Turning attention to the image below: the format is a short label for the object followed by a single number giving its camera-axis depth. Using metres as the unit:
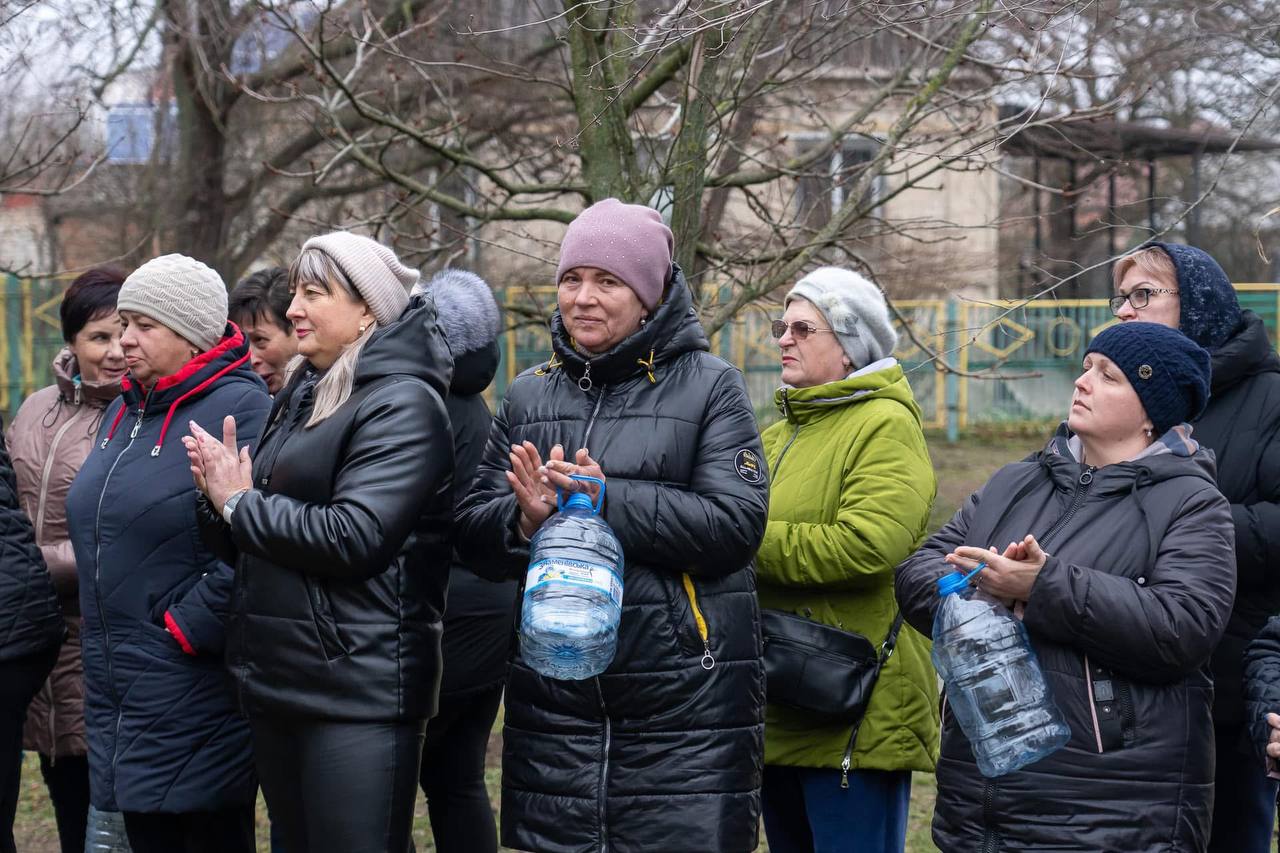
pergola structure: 9.77
